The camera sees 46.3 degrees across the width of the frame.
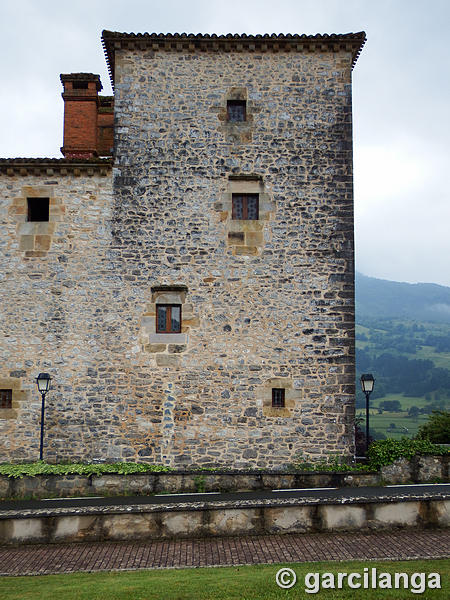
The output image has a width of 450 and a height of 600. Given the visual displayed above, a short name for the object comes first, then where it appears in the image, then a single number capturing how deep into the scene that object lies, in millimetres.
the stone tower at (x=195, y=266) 14078
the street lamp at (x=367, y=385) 13633
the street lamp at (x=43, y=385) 13422
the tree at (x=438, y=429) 23547
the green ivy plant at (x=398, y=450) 13312
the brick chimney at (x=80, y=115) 15977
